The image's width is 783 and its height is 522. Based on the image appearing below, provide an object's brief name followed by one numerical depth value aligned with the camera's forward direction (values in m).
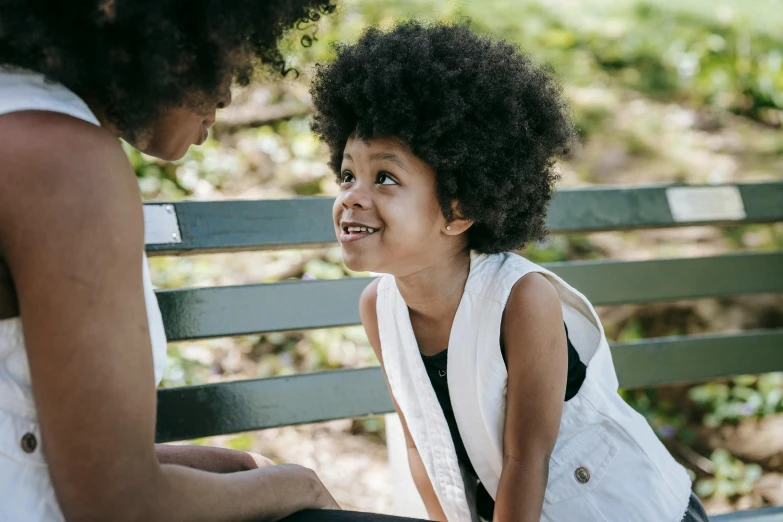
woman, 1.05
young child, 1.91
